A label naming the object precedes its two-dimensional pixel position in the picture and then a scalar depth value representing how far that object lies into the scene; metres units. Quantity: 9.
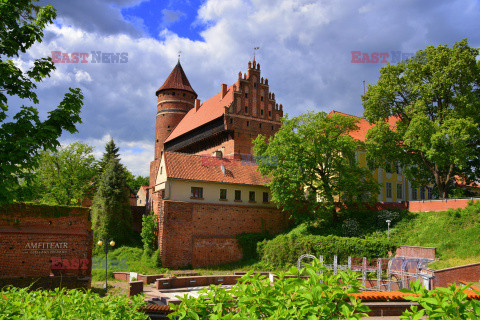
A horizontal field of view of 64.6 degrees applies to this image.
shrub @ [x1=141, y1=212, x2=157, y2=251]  28.98
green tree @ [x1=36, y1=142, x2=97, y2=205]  40.16
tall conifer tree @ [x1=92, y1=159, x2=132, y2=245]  33.12
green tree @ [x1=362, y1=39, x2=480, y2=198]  25.09
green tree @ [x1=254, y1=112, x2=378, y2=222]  28.19
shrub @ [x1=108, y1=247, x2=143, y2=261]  29.61
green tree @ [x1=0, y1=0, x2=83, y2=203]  7.05
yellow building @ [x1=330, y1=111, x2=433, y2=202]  37.06
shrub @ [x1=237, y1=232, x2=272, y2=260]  30.00
